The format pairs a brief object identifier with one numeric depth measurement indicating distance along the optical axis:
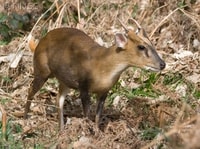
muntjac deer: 14.22
